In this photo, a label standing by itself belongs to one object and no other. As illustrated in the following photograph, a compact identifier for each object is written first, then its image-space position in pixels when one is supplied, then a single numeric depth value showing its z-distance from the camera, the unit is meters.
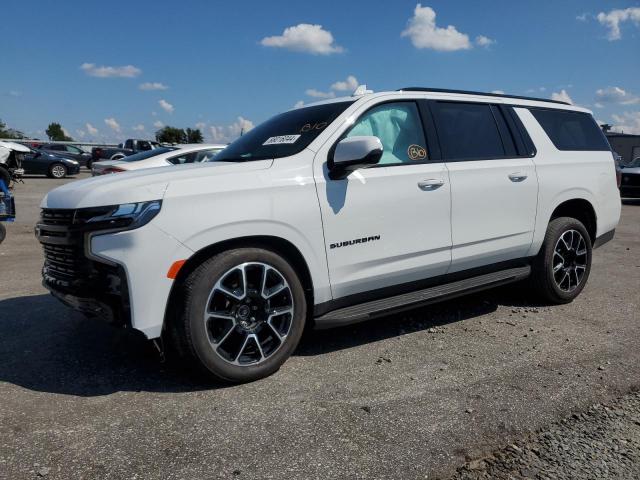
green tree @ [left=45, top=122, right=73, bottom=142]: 105.25
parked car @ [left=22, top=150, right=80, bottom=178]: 24.14
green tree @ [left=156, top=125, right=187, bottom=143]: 80.31
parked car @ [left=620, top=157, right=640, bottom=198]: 16.38
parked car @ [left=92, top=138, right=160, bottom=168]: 31.58
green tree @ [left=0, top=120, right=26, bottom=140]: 74.90
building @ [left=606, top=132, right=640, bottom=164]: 43.78
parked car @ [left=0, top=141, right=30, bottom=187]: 9.48
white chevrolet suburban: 2.96
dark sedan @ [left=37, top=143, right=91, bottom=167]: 32.81
